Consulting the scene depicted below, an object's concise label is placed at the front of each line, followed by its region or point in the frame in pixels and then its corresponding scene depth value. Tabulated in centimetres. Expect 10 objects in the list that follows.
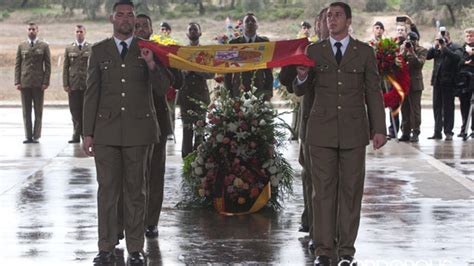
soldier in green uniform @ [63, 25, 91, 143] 2023
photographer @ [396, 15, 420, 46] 2031
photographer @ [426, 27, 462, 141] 2036
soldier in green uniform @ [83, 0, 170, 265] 905
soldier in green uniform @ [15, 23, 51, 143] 2072
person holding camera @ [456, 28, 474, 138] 2022
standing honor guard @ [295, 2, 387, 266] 882
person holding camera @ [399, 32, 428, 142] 2000
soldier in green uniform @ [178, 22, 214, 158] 1562
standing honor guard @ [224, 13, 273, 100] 1497
